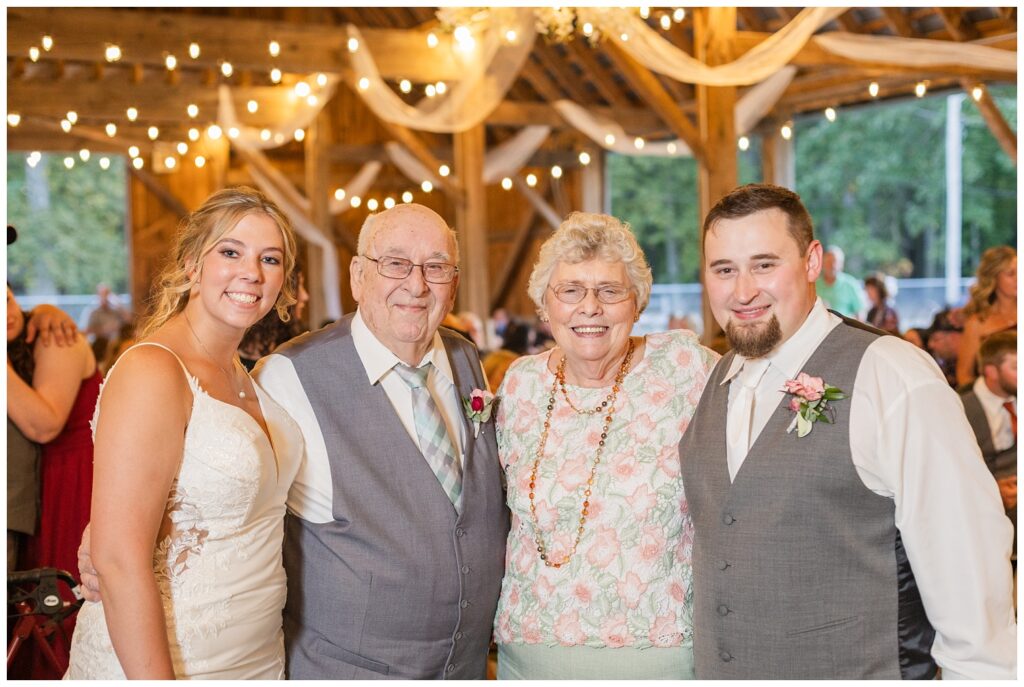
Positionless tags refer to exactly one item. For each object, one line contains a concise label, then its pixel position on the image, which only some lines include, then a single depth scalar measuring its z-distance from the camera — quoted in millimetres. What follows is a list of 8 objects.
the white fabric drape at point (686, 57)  6413
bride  1959
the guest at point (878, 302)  9336
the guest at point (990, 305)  5516
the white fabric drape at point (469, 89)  7695
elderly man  2322
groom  1901
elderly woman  2336
